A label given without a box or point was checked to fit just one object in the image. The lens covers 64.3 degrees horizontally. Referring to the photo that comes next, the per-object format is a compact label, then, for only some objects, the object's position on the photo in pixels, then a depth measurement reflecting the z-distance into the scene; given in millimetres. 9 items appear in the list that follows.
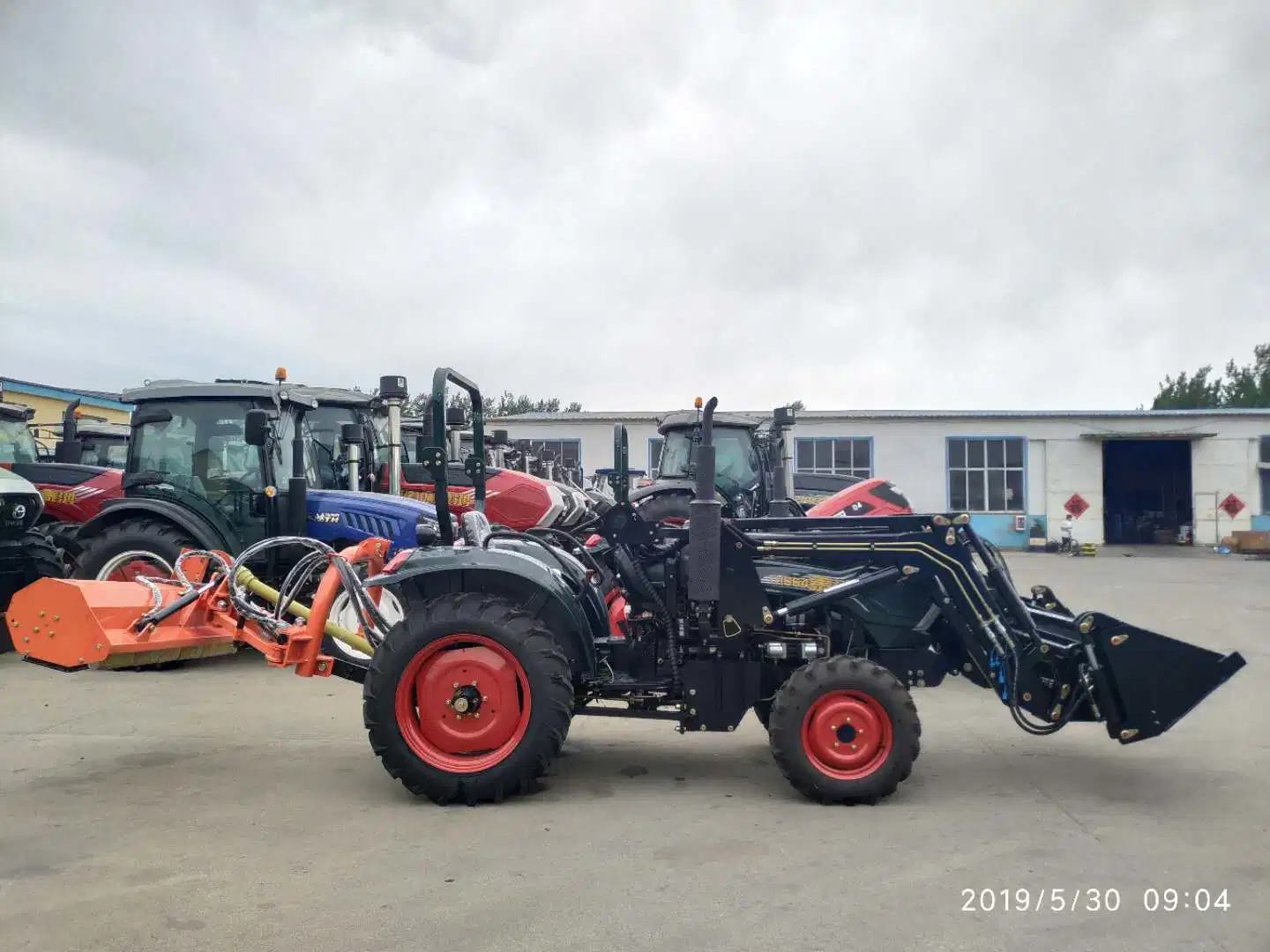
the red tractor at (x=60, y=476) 10805
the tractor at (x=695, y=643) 4902
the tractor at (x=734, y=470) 11289
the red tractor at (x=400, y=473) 10477
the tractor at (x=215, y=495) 8766
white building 28156
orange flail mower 5281
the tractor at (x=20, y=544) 8422
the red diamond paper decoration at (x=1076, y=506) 28141
